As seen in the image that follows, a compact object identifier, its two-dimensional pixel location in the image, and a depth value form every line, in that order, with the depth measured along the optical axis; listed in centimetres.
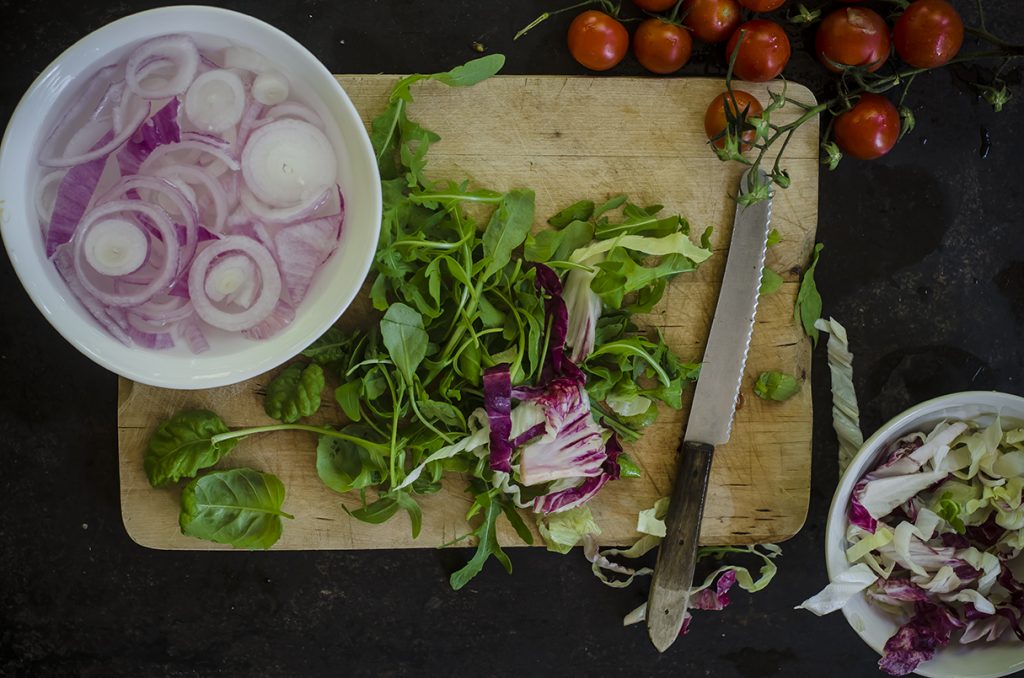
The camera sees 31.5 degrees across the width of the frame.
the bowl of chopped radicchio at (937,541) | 90
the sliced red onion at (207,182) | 83
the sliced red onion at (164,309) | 84
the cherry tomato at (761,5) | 91
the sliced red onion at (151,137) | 83
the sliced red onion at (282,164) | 83
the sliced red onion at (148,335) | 84
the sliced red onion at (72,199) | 83
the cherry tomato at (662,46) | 91
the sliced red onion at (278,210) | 84
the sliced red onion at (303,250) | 84
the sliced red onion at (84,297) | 84
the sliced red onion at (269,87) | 84
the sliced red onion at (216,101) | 83
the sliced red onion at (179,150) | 83
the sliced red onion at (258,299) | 83
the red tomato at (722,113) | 89
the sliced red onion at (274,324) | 85
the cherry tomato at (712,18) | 91
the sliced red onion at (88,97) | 84
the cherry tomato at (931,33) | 91
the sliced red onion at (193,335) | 85
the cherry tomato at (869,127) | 92
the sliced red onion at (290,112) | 84
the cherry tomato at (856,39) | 91
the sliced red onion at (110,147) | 83
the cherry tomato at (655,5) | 92
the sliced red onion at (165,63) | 83
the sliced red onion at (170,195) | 83
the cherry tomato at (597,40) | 91
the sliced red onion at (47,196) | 84
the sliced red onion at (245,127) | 84
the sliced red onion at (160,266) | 83
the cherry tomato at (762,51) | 90
